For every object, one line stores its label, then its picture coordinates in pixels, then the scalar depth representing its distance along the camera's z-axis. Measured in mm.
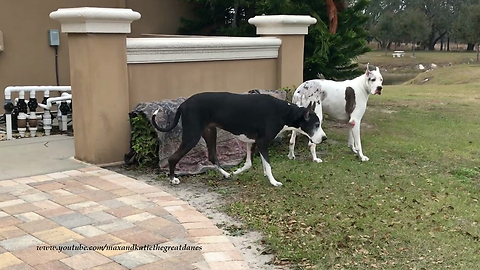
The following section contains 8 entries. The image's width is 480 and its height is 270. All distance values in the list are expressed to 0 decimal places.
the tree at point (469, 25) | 40750
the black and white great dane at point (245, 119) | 6047
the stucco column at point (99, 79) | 6520
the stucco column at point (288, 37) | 8781
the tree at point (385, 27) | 53716
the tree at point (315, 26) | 10609
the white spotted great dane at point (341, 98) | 7305
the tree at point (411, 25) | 52531
